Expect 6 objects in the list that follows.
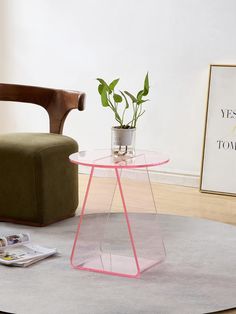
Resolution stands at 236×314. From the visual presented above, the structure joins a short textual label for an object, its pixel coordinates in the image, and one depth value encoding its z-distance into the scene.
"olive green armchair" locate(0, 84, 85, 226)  3.40
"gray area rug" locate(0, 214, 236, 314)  2.43
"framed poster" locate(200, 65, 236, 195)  4.19
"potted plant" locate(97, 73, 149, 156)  2.96
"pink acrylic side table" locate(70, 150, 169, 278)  2.84
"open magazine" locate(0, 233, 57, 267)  2.86
